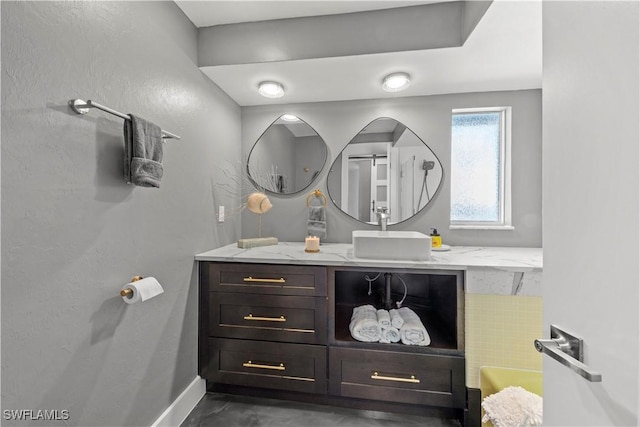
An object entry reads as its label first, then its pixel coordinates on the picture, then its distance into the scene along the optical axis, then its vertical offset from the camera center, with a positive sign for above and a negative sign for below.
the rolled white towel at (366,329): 1.63 -0.68
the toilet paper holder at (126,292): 1.16 -0.33
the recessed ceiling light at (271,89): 2.04 +0.90
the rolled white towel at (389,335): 1.62 -0.70
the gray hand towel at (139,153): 1.17 +0.25
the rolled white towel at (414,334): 1.58 -0.68
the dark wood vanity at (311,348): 1.55 -0.79
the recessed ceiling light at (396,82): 1.91 +0.90
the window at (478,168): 2.22 +0.35
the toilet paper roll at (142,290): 1.18 -0.33
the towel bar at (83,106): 0.99 +0.37
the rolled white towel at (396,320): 1.66 -0.64
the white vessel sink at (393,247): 1.62 -0.21
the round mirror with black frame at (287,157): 2.38 +0.47
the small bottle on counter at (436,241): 2.03 -0.21
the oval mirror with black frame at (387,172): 2.26 +0.32
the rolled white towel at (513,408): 1.15 -0.83
